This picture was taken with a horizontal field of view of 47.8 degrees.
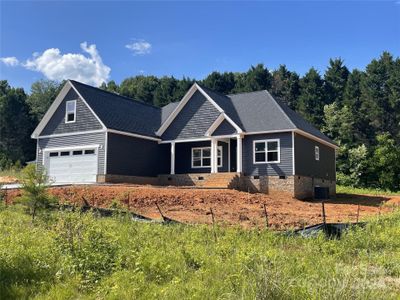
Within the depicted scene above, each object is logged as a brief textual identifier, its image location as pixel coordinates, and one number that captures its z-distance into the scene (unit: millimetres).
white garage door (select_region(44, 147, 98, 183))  26445
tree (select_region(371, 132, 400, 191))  38469
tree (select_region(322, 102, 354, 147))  44469
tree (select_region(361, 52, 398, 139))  50500
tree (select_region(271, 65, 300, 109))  57219
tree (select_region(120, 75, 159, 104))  63844
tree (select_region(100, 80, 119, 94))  72400
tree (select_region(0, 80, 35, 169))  52719
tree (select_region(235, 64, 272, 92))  57500
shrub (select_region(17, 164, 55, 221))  13250
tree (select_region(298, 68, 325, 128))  49819
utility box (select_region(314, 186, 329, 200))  26906
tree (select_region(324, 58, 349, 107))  55253
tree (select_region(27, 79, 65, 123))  67200
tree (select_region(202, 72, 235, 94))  58969
